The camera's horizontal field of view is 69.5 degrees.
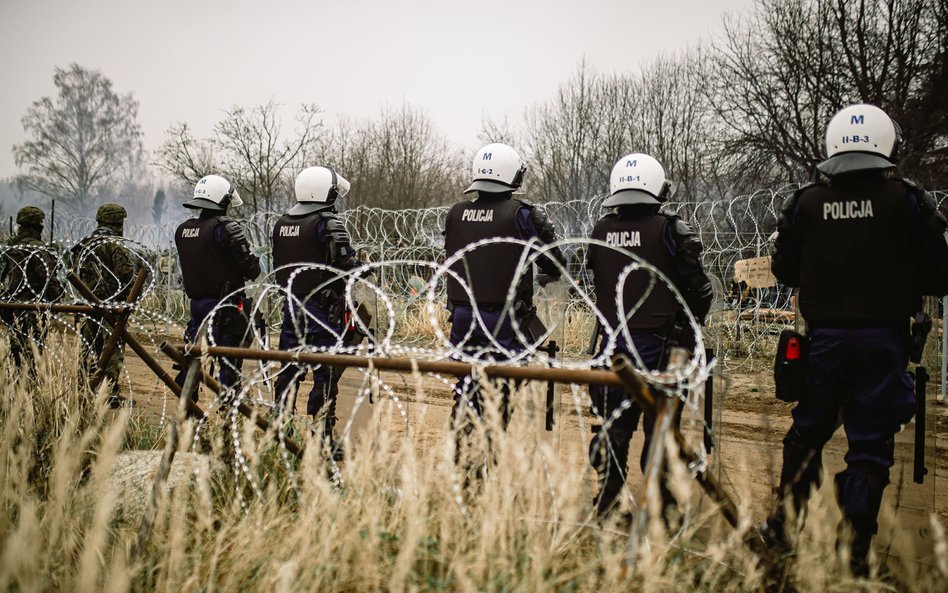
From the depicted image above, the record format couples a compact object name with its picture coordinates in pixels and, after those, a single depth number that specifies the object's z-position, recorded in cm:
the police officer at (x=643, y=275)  341
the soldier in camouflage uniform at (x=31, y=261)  647
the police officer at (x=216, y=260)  519
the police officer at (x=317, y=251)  463
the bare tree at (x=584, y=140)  1928
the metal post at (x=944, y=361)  599
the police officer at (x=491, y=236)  409
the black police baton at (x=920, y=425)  315
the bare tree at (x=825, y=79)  1302
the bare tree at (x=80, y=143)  3609
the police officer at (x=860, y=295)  278
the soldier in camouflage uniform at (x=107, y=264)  629
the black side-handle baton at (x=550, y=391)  394
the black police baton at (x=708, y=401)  340
